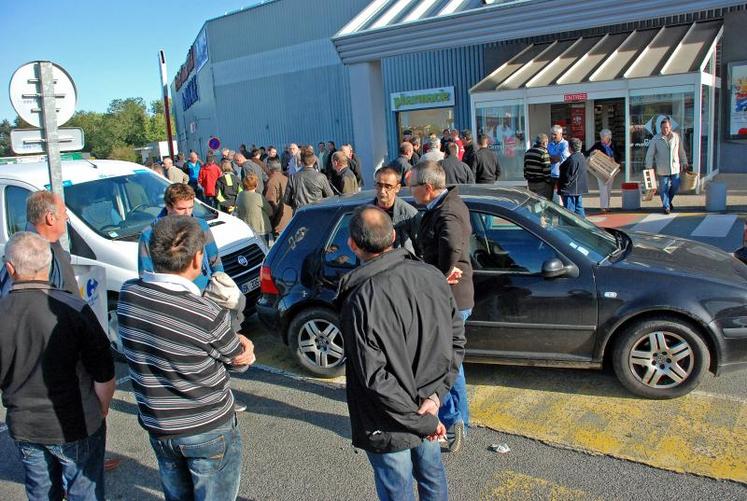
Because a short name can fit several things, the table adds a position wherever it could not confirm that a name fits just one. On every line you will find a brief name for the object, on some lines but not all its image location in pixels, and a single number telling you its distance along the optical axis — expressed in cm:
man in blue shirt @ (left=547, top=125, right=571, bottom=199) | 1159
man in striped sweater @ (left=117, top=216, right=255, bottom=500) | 247
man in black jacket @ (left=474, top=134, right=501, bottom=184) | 1086
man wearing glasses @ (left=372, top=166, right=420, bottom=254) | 465
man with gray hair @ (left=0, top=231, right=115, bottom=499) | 275
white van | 631
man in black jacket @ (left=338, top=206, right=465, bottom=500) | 251
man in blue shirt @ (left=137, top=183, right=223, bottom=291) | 474
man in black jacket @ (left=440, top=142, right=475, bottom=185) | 923
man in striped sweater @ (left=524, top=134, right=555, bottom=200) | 1093
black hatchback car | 452
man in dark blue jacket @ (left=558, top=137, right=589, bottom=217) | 1077
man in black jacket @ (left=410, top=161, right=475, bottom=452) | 401
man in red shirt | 1355
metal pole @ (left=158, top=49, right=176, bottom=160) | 3016
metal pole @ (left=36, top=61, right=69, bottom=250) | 577
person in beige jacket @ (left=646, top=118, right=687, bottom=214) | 1195
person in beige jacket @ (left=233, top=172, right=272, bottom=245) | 851
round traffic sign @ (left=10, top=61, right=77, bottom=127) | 566
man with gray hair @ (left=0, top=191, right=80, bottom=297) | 409
